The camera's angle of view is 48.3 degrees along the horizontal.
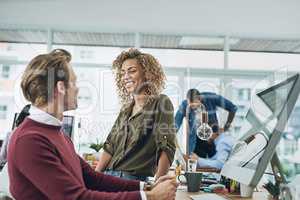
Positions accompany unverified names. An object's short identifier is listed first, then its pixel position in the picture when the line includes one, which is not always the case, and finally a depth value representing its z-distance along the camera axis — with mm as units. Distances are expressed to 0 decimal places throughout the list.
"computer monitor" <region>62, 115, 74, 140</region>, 2752
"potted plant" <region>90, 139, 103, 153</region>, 2944
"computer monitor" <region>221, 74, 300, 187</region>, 1039
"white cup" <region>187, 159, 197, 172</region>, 1976
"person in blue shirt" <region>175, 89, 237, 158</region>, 3141
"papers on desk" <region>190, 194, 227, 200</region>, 1383
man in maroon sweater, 989
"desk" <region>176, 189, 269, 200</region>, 1452
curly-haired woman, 1678
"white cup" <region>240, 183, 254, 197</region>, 1524
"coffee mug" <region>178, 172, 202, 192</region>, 1623
